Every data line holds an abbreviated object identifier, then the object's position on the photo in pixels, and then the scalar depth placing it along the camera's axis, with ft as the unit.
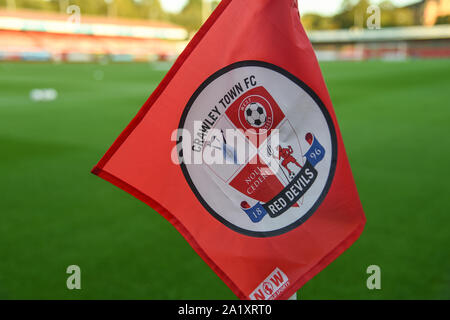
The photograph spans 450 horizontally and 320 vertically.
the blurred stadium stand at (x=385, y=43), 214.07
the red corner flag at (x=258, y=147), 6.13
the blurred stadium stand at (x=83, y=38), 156.76
